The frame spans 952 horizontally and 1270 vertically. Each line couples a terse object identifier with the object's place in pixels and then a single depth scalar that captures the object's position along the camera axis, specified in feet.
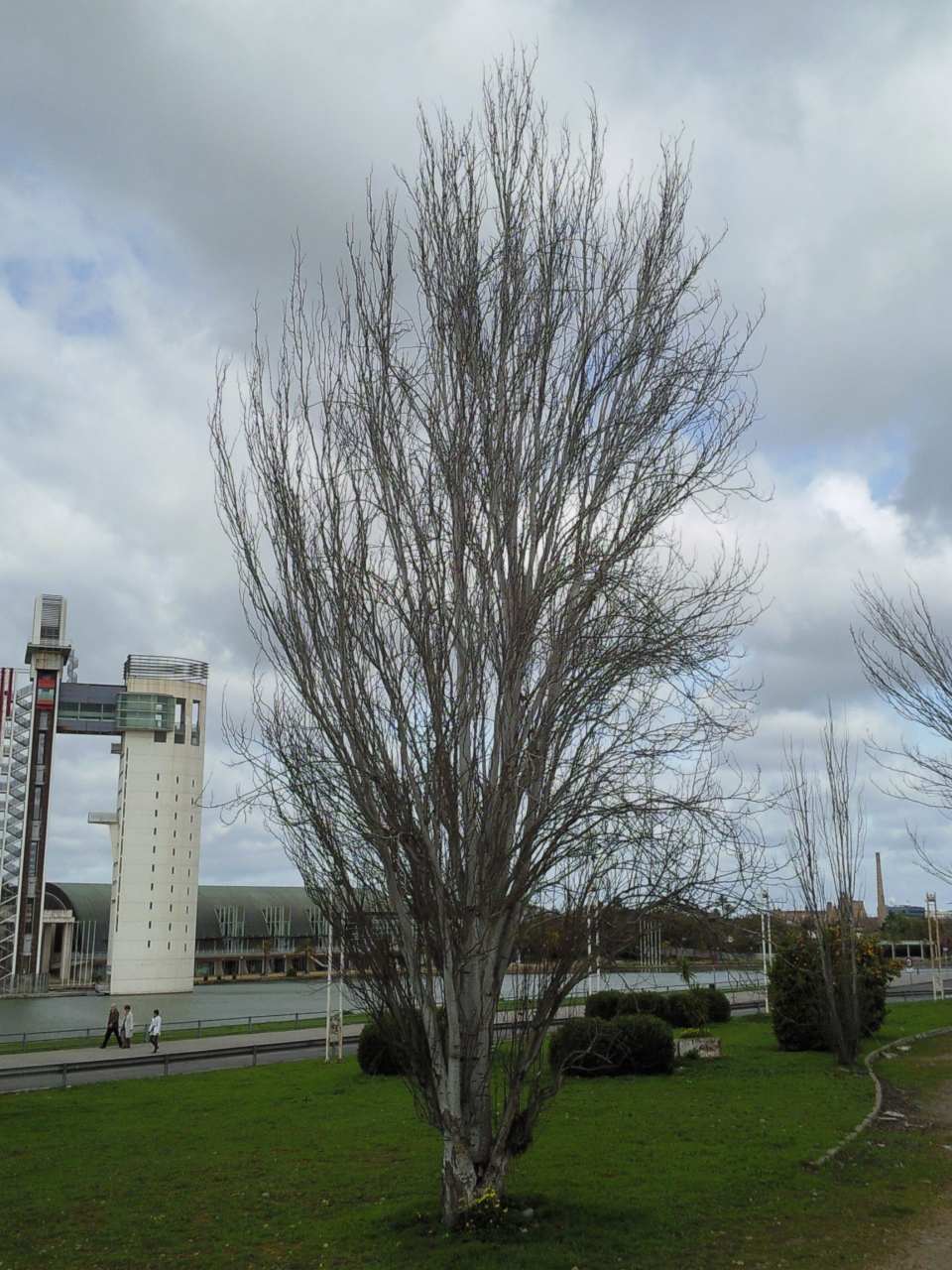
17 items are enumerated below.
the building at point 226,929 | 415.23
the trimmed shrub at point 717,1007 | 93.72
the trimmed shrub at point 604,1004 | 72.38
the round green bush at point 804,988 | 67.56
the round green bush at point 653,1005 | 71.72
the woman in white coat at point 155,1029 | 94.78
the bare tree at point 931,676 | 44.42
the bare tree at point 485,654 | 25.89
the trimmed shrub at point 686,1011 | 78.43
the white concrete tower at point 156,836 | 357.61
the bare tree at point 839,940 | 59.00
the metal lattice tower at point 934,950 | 133.18
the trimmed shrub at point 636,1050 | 57.88
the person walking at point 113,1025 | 99.81
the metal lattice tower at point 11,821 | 333.62
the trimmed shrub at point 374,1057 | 64.23
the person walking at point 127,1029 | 100.32
